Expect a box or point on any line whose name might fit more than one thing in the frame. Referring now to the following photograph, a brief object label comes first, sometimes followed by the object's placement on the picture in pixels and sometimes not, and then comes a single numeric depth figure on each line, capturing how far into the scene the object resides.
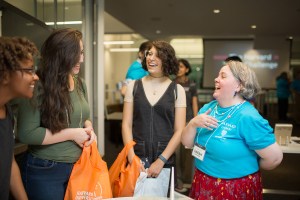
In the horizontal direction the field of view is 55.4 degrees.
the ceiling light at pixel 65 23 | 3.15
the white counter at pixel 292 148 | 2.44
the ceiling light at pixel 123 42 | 11.52
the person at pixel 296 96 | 8.48
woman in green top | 1.27
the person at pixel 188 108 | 3.45
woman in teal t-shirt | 1.36
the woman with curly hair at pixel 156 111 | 1.78
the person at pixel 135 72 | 3.42
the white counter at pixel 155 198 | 1.25
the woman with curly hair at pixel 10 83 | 1.02
